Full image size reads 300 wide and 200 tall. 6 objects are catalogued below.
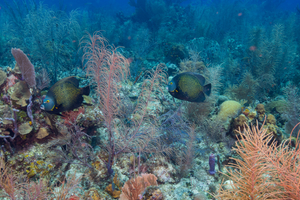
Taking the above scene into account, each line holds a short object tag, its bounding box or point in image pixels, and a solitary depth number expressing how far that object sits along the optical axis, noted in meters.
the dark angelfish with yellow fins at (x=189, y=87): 2.89
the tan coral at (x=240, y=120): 3.72
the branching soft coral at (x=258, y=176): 1.32
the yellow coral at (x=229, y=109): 4.44
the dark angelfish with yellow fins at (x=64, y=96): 2.33
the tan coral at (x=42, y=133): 2.84
